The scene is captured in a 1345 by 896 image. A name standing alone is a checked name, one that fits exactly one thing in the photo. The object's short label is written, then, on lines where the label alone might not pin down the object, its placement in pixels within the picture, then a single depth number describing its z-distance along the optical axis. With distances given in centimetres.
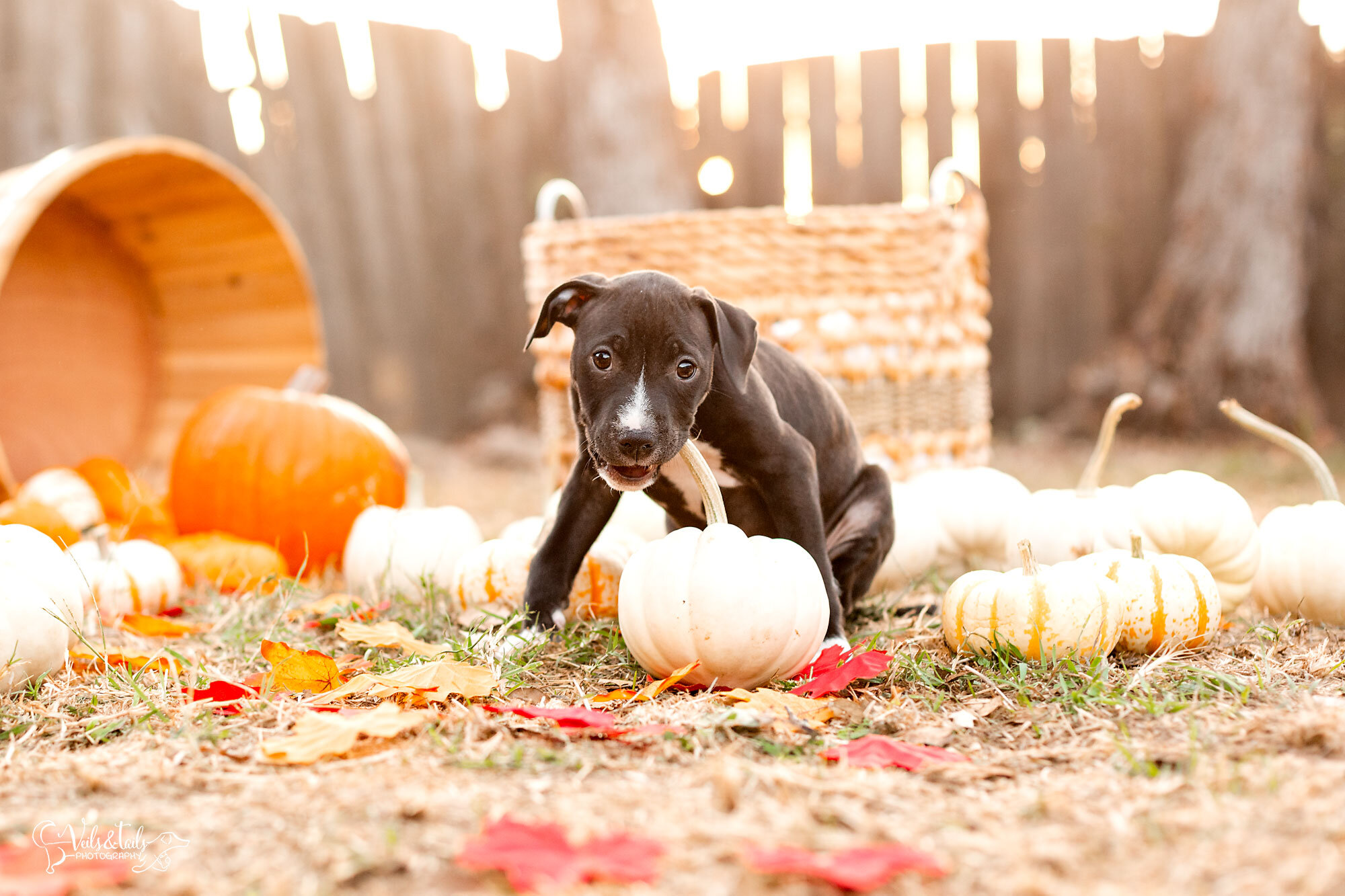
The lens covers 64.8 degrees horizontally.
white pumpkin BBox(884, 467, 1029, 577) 347
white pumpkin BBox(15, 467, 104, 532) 364
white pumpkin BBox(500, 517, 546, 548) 323
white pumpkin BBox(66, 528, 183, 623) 299
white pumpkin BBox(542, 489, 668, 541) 351
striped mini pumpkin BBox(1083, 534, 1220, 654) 241
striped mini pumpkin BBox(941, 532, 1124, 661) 231
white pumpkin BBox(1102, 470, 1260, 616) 282
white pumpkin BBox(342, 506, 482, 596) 325
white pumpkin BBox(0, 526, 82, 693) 224
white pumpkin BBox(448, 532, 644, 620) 285
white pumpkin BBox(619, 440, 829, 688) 218
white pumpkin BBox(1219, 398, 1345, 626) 270
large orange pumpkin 395
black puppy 229
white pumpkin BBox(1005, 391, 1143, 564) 297
